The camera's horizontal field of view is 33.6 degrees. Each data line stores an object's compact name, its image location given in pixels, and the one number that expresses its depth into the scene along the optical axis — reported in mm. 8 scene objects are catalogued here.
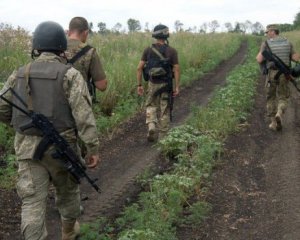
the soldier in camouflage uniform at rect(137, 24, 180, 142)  8688
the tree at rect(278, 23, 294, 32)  71088
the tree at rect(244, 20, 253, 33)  115319
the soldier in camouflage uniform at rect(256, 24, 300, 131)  9898
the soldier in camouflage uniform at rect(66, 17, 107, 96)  6090
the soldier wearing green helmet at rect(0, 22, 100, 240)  4172
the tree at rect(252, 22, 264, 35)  117506
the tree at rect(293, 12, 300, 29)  72006
